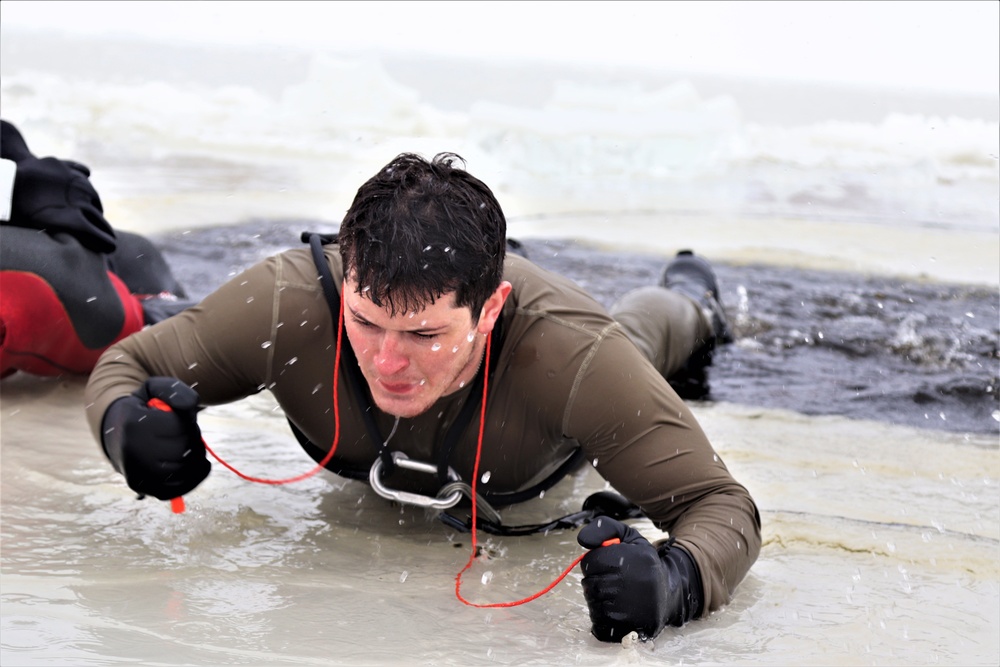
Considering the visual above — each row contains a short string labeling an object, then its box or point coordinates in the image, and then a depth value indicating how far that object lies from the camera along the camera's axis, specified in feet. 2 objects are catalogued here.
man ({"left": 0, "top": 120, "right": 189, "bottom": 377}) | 23.61
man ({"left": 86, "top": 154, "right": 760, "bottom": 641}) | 15.38
